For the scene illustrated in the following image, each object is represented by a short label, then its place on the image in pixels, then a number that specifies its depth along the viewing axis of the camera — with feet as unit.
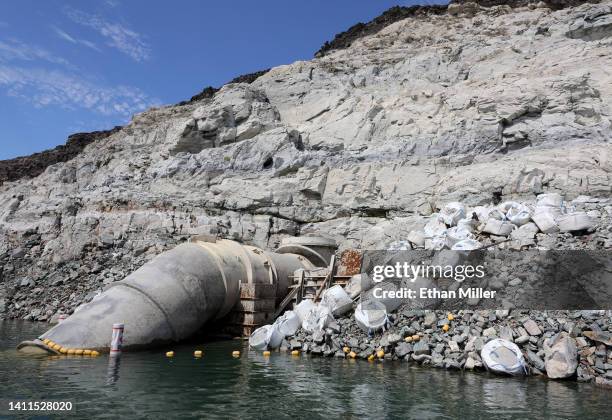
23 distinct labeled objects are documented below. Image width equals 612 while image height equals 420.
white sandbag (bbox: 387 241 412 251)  42.48
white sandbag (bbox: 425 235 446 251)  40.63
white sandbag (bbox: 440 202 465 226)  44.52
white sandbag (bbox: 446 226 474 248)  39.25
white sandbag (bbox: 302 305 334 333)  33.86
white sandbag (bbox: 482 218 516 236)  39.24
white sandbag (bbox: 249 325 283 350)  34.14
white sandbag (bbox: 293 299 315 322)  36.06
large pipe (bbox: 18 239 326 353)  29.81
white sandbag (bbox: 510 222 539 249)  36.19
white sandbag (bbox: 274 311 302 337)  34.91
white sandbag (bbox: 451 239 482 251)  36.94
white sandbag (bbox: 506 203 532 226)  40.29
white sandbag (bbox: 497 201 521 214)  42.65
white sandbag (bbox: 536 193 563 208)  40.63
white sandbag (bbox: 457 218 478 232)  41.56
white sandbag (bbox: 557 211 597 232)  37.14
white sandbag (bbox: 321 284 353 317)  35.35
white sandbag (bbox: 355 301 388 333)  32.12
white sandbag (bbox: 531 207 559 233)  37.83
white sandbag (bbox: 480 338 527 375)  25.72
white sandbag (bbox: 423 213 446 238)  43.80
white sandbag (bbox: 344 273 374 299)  36.86
